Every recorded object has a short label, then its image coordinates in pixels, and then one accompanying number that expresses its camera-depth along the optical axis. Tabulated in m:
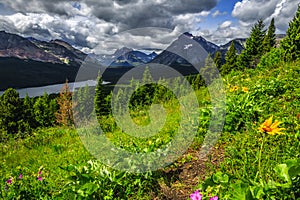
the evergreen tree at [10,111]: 42.38
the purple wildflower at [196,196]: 2.03
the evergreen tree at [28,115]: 46.22
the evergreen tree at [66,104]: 38.35
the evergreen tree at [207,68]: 48.66
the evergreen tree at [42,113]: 53.51
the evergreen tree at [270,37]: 47.56
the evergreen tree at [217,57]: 51.82
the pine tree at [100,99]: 44.53
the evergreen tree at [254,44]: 44.41
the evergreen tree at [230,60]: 50.84
